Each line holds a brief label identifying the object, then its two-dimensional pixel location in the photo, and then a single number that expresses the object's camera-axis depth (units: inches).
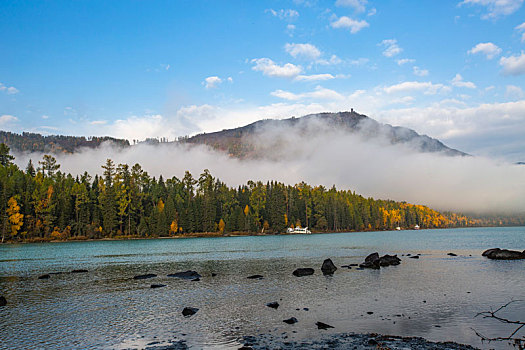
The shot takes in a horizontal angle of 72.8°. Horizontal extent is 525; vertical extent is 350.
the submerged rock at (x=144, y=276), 1804.1
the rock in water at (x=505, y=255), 2278.5
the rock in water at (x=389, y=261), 2130.9
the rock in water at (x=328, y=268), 1836.9
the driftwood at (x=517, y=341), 720.3
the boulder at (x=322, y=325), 891.2
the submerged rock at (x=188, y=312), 1055.7
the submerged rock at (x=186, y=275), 1808.6
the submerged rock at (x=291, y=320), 943.7
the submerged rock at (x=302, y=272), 1780.3
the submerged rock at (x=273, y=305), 1123.2
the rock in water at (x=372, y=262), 1999.0
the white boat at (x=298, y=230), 7357.3
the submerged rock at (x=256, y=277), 1721.2
